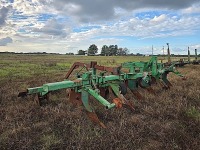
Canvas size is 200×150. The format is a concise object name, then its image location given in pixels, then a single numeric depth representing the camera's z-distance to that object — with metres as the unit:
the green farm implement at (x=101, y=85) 3.74
